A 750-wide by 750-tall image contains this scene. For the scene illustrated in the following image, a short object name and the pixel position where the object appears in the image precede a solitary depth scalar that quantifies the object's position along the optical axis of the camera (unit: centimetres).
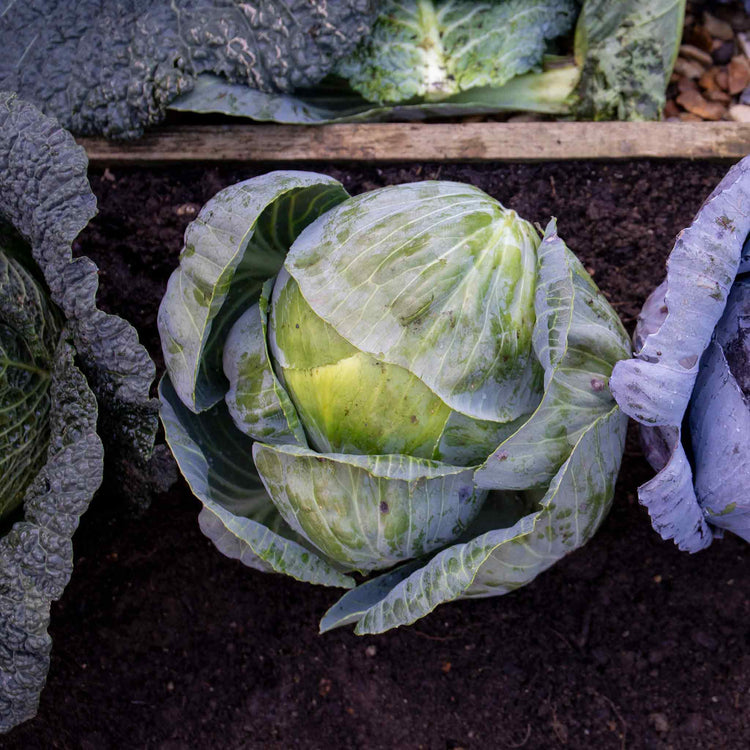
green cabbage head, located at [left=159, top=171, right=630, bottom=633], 151
